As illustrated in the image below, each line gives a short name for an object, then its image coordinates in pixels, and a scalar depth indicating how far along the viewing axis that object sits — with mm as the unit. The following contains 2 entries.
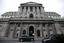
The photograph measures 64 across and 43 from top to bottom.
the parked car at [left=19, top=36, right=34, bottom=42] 16195
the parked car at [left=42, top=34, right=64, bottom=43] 8557
